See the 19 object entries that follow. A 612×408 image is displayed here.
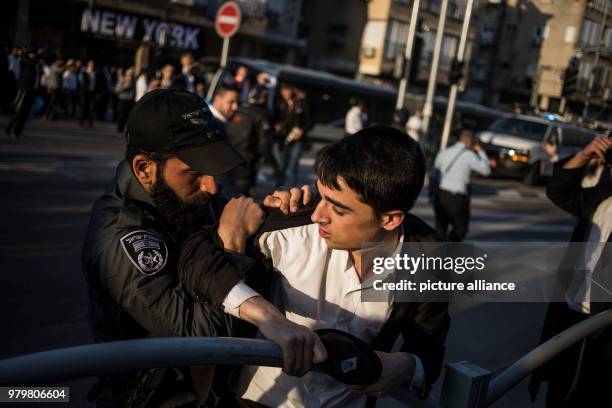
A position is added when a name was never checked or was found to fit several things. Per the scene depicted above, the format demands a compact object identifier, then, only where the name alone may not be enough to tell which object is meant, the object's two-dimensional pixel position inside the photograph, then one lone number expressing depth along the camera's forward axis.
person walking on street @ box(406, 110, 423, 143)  16.58
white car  17.81
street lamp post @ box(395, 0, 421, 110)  15.40
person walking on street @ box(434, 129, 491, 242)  7.41
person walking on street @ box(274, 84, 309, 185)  10.62
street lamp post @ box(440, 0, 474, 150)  16.19
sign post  10.11
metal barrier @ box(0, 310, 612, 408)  1.01
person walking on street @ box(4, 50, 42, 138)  11.16
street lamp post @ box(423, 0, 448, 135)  16.83
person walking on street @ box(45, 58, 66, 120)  15.84
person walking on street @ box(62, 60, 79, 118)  17.03
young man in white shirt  1.71
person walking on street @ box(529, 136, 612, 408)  2.58
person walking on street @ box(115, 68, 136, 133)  14.68
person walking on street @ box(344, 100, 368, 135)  14.54
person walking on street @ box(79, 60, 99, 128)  16.06
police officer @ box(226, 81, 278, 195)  7.35
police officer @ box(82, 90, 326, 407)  1.50
